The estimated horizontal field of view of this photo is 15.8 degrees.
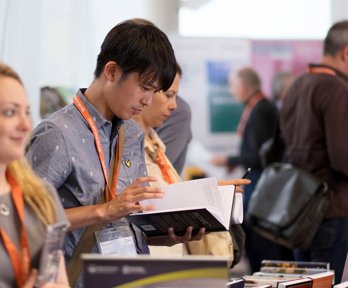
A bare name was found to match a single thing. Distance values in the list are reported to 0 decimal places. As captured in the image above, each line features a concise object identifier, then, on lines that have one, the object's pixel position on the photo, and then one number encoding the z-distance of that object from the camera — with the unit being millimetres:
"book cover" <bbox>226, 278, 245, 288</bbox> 3741
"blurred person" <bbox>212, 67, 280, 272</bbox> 9457
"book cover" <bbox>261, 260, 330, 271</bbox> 5085
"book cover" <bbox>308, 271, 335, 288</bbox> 4083
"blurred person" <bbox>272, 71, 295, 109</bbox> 11771
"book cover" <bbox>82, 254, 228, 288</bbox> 2630
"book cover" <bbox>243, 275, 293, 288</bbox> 4291
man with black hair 3659
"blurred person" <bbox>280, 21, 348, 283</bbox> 6237
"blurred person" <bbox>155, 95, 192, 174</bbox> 5752
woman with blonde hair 2874
